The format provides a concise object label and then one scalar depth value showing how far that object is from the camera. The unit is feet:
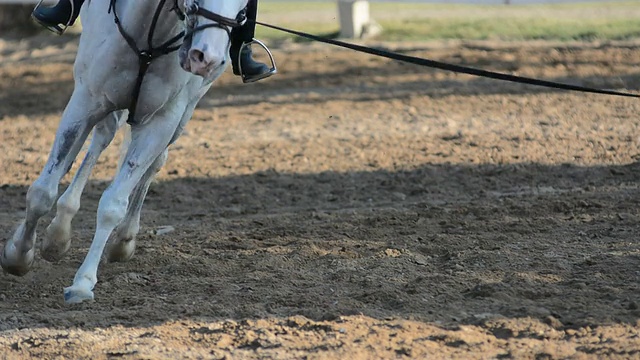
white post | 112.98
